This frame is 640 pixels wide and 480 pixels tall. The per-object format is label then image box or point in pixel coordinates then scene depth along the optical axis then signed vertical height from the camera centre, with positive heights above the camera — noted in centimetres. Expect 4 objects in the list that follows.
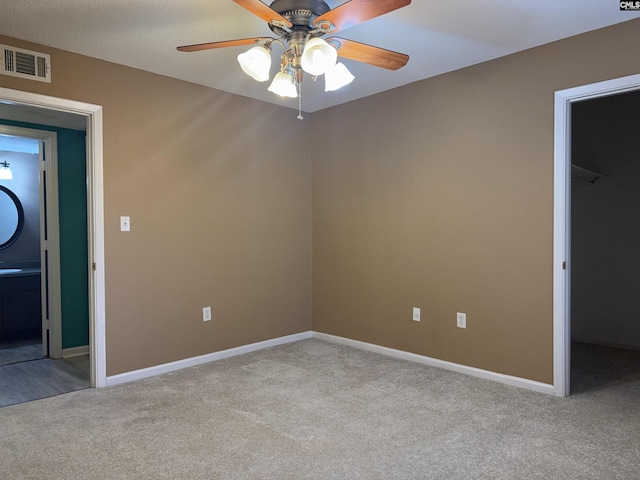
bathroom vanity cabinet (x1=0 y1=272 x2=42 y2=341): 477 -80
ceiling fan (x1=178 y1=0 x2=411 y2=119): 194 +94
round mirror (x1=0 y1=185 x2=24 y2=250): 546 +20
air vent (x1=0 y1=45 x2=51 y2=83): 283 +110
